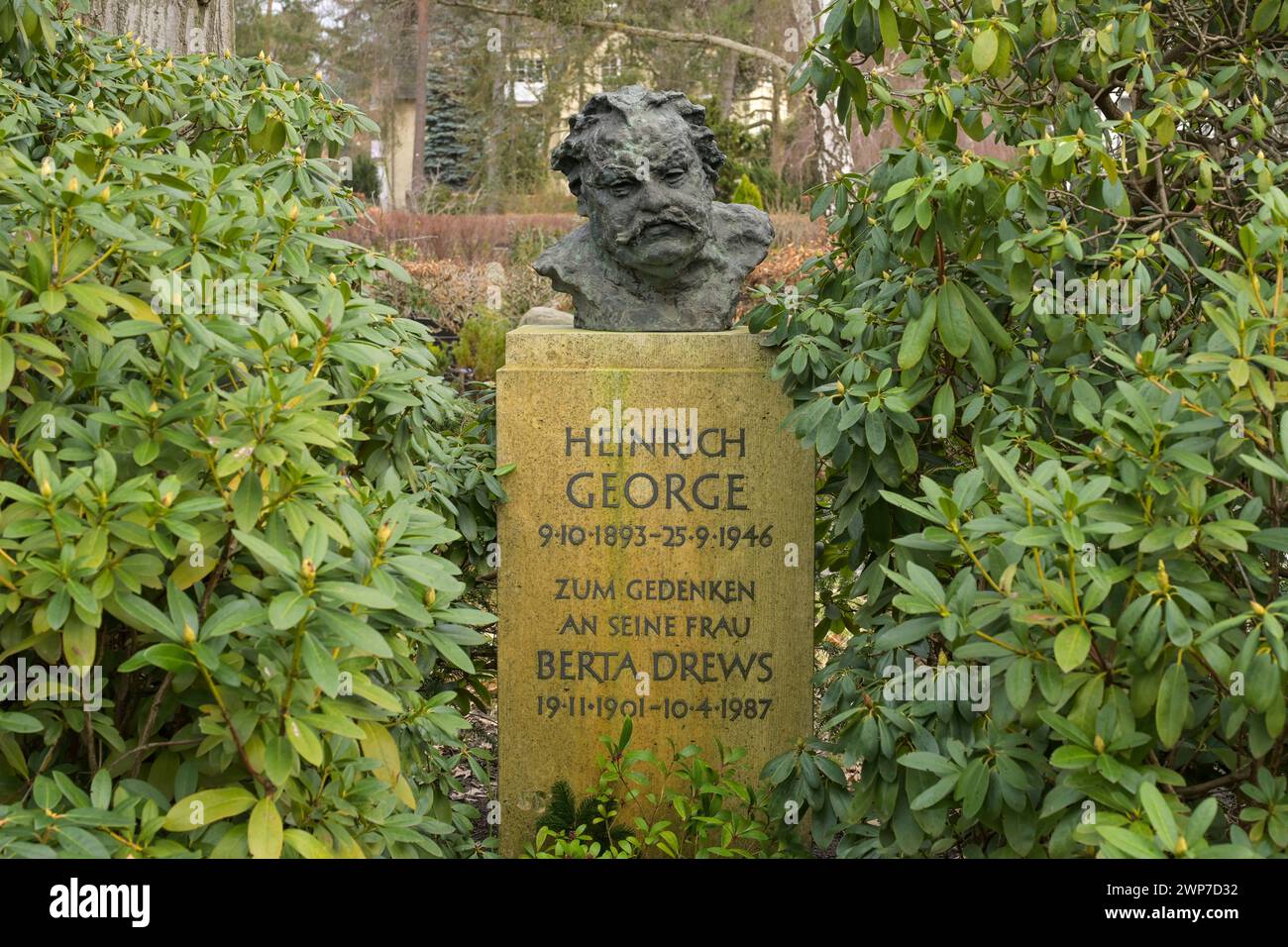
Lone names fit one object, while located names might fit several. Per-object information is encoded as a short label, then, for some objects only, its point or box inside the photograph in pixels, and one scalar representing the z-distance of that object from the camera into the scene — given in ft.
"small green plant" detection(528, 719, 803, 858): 12.86
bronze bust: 13.60
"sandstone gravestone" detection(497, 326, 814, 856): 13.69
